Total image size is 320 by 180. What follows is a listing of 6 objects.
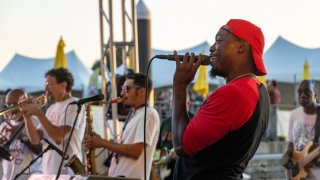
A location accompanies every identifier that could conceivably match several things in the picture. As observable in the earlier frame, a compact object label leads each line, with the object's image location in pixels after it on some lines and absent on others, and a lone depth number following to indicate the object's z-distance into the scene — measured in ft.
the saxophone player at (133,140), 16.20
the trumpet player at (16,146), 19.98
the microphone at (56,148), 17.21
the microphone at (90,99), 15.43
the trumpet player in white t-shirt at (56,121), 18.37
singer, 9.11
